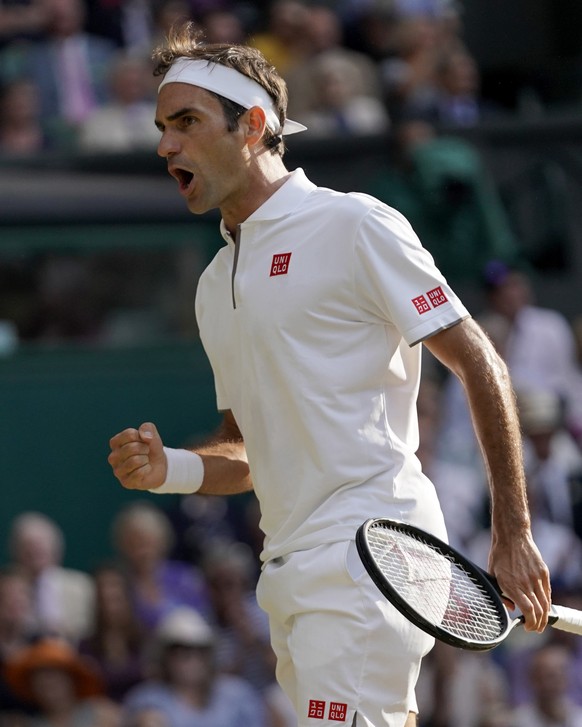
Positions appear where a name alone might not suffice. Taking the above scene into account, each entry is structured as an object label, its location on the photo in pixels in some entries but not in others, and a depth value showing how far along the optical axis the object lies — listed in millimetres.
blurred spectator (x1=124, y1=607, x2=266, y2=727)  14297
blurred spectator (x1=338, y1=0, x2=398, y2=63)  21500
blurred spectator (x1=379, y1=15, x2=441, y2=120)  20219
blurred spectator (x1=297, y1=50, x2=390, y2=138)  19453
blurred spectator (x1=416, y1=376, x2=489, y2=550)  16109
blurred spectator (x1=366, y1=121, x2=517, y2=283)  18703
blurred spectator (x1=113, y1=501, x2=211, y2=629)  15305
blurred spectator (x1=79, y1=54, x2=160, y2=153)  18687
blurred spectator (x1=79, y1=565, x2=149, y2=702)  14734
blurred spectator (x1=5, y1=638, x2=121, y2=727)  14219
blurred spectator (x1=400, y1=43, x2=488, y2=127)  19937
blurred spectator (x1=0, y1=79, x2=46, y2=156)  18359
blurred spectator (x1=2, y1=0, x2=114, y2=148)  18969
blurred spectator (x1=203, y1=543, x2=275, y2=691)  15000
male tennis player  6672
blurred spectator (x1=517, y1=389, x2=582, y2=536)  16531
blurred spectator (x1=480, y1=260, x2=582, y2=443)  18016
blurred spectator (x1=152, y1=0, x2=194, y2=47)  20234
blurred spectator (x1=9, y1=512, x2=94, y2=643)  15047
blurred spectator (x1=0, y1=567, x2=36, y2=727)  14336
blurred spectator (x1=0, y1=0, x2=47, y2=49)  19750
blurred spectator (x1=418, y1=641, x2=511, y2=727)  14789
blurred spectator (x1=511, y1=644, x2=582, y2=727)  14859
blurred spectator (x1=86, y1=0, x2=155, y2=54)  20250
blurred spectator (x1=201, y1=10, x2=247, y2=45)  19984
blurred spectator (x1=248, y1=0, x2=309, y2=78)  20312
